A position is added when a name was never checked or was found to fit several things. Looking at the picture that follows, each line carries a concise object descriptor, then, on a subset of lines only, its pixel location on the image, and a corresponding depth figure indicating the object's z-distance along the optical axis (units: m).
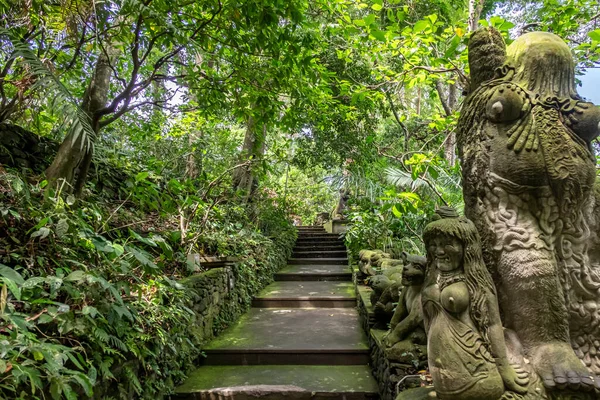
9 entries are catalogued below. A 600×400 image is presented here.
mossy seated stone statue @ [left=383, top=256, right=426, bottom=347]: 2.46
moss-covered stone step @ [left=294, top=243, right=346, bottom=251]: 10.28
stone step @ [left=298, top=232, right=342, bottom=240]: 11.15
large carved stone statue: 1.51
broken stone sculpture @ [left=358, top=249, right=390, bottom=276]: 5.65
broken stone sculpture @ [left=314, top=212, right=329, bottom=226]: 16.27
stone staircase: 3.11
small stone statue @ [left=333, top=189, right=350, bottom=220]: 12.26
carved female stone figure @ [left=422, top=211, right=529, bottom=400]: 1.39
